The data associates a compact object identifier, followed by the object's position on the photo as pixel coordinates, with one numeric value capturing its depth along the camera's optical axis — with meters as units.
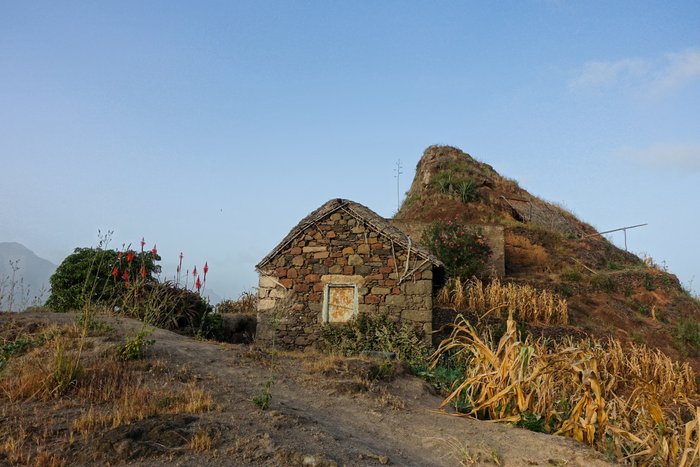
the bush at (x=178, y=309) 11.48
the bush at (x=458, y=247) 18.61
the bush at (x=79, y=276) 12.60
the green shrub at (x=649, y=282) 21.28
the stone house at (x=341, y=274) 12.20
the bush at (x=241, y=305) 17.19
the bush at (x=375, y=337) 11.23
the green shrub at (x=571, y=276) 20.92
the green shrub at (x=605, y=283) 20.77
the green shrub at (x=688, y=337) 16.89
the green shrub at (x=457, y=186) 27.23
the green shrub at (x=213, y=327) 12.96
